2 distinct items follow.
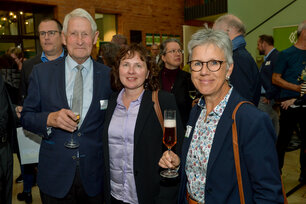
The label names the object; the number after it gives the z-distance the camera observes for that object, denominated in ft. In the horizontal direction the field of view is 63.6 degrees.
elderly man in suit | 5.77
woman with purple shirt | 5.58
